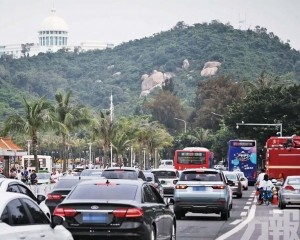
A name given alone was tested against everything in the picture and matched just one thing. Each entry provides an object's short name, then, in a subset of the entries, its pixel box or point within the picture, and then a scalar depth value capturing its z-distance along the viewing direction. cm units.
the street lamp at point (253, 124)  10379
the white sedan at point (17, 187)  1887
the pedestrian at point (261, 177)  4860
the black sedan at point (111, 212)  1902
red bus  8062
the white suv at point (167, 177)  5025
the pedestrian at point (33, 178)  6176
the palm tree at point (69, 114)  9112
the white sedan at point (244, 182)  6748
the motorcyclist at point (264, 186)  4684
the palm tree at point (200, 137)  16662
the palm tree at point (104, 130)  10994
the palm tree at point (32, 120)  8125
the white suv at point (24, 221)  1327
